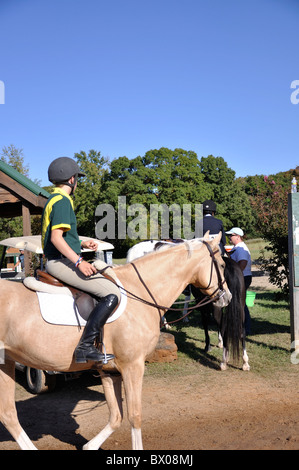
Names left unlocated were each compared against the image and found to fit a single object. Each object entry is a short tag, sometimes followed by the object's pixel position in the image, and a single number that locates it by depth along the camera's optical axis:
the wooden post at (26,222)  10.76
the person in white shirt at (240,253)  8.74
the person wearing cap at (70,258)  3.75
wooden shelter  10.33
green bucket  11.45
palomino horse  3.78
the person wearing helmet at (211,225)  8.26
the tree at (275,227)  10.23
